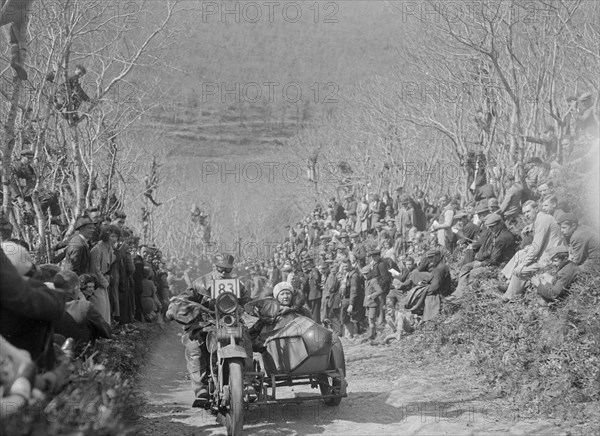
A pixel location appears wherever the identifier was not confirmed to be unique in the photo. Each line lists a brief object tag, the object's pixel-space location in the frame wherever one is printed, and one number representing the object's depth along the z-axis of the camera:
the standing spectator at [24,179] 14.05
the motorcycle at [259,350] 8.69
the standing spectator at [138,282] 17.67
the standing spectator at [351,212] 31.28
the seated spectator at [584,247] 10.90
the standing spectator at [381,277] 16.98
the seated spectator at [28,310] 4.86
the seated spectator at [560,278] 10.39
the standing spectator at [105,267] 11.01
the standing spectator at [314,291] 21.08
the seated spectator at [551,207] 12.12
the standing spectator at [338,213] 33.25
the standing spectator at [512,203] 16.17
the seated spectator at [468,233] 15.26
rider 9.40
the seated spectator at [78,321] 7.39
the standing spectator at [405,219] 23.00
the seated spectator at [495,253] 13.80
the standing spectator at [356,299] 17.89
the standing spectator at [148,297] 18.17
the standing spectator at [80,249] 11.09
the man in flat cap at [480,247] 14.01
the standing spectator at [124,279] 14.33
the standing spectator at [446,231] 17.88
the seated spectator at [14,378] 4.45
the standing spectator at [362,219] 28.26
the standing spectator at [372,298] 16.89
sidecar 9.41
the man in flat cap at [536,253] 11.81
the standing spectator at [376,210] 27.59
